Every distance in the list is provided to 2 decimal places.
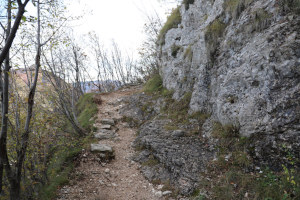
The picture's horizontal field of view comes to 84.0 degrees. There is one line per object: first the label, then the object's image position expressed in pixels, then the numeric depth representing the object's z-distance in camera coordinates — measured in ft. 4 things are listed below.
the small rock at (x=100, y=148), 22.93
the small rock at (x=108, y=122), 33.45
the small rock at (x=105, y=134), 28.11
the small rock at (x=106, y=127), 31.17
